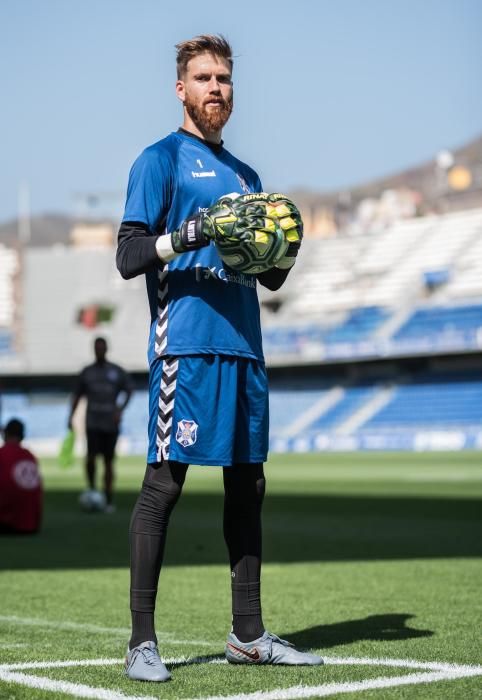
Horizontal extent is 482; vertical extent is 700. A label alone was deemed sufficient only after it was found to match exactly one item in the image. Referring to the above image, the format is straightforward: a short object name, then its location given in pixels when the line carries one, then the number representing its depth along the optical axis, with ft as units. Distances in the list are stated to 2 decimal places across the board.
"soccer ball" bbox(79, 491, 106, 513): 49.39
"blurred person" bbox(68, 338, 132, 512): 49.11
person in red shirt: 37.32
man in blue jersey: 14.70
